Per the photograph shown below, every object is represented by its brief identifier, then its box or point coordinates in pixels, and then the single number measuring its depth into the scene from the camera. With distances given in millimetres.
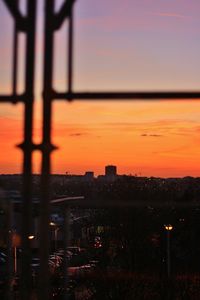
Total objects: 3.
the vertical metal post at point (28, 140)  3359
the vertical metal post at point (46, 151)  3330
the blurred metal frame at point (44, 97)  3356
